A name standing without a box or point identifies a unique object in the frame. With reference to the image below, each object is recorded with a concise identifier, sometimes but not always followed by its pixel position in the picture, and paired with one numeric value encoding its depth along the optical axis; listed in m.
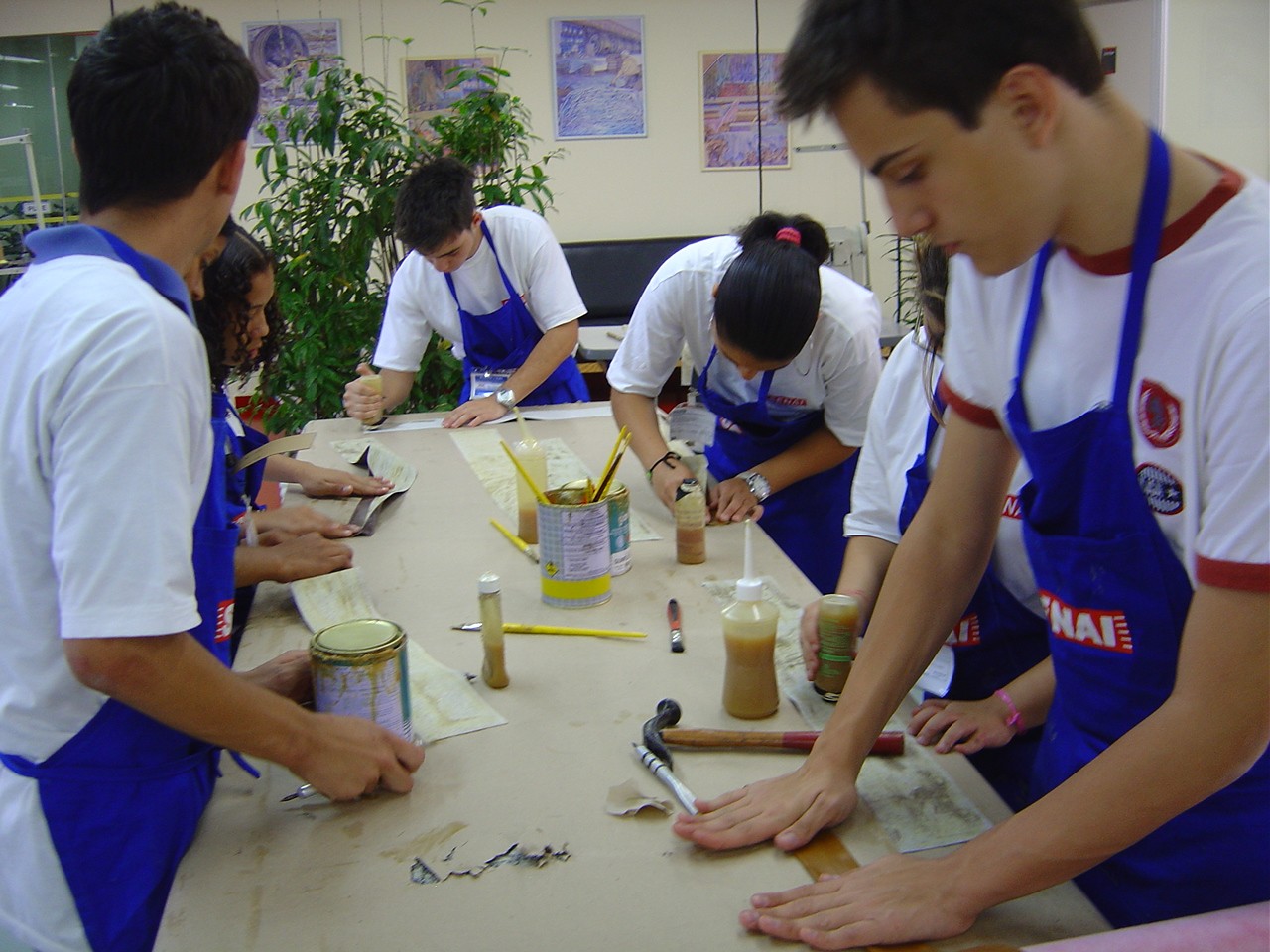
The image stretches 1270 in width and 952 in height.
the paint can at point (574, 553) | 1.72
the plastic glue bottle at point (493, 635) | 1.48
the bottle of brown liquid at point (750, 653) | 1.35
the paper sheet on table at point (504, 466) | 2.33
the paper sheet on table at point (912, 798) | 1.13
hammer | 1.29
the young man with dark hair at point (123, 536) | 0.98
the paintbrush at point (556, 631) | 1.64
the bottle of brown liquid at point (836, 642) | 1.41
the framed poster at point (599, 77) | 6.50
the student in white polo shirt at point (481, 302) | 3.20
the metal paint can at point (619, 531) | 1.82
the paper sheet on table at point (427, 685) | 1.38
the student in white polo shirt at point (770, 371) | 2.16
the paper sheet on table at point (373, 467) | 2.26
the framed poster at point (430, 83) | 6.31
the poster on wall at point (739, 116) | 6.65
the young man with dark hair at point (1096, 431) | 0.88
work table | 0.99
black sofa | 6.58
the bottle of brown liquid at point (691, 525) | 1.95
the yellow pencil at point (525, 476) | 1.80
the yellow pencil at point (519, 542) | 2.03
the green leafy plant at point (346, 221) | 4.53
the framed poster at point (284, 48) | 6.18
